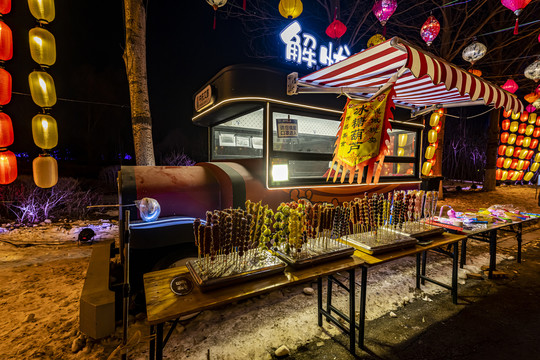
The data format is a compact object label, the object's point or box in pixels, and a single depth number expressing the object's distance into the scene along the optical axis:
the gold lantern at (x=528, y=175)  19.44
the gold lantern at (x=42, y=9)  5.11
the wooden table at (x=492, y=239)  4.44
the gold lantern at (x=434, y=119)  11.31
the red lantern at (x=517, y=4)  5.39
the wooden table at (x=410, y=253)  2.93
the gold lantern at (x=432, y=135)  11.64
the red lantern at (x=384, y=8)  7.34
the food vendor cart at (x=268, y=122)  3.46
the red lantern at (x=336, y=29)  8.00
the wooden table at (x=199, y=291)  1.87
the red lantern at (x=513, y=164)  17.62
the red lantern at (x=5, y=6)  4.97
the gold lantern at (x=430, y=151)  11.67
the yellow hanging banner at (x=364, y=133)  3.62
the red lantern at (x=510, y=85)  10.77
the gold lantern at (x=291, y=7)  6.10
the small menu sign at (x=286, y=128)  4.57
